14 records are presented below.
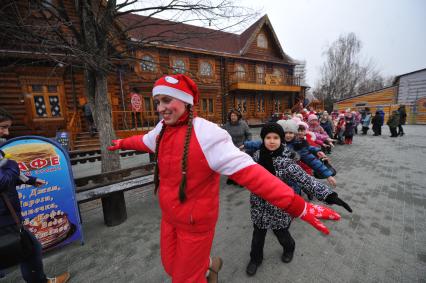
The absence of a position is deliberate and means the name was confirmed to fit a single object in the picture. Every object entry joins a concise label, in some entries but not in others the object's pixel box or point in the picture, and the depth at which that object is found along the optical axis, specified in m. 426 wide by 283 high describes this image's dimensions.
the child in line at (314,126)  5.00
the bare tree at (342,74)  28.92
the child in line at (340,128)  9.11
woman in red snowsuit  1.13
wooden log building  8.94
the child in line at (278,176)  1.82
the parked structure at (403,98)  17.30
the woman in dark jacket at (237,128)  4.43
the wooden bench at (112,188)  2.64
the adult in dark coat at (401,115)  10.88
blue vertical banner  2.08
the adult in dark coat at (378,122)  10.85
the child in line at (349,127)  8.81
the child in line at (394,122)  10.47
